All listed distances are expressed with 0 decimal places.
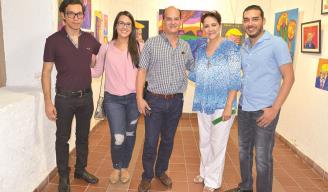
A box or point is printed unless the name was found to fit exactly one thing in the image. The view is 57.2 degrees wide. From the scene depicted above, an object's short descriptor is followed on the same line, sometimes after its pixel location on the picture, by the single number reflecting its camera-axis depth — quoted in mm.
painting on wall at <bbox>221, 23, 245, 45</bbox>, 5539
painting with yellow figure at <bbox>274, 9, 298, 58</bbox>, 4215
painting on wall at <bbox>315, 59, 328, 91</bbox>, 3353
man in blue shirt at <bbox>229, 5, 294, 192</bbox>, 2285
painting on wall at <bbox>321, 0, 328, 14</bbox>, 3365
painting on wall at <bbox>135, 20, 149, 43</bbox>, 5527
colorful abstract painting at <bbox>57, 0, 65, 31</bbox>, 2927
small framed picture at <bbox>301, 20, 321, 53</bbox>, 3518
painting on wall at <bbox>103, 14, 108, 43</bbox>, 5137
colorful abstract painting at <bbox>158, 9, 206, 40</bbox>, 5504
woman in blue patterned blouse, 2504
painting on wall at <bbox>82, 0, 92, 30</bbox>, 3832
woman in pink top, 2637
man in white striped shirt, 2520
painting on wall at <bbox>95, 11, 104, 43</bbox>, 4521
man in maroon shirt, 2441
